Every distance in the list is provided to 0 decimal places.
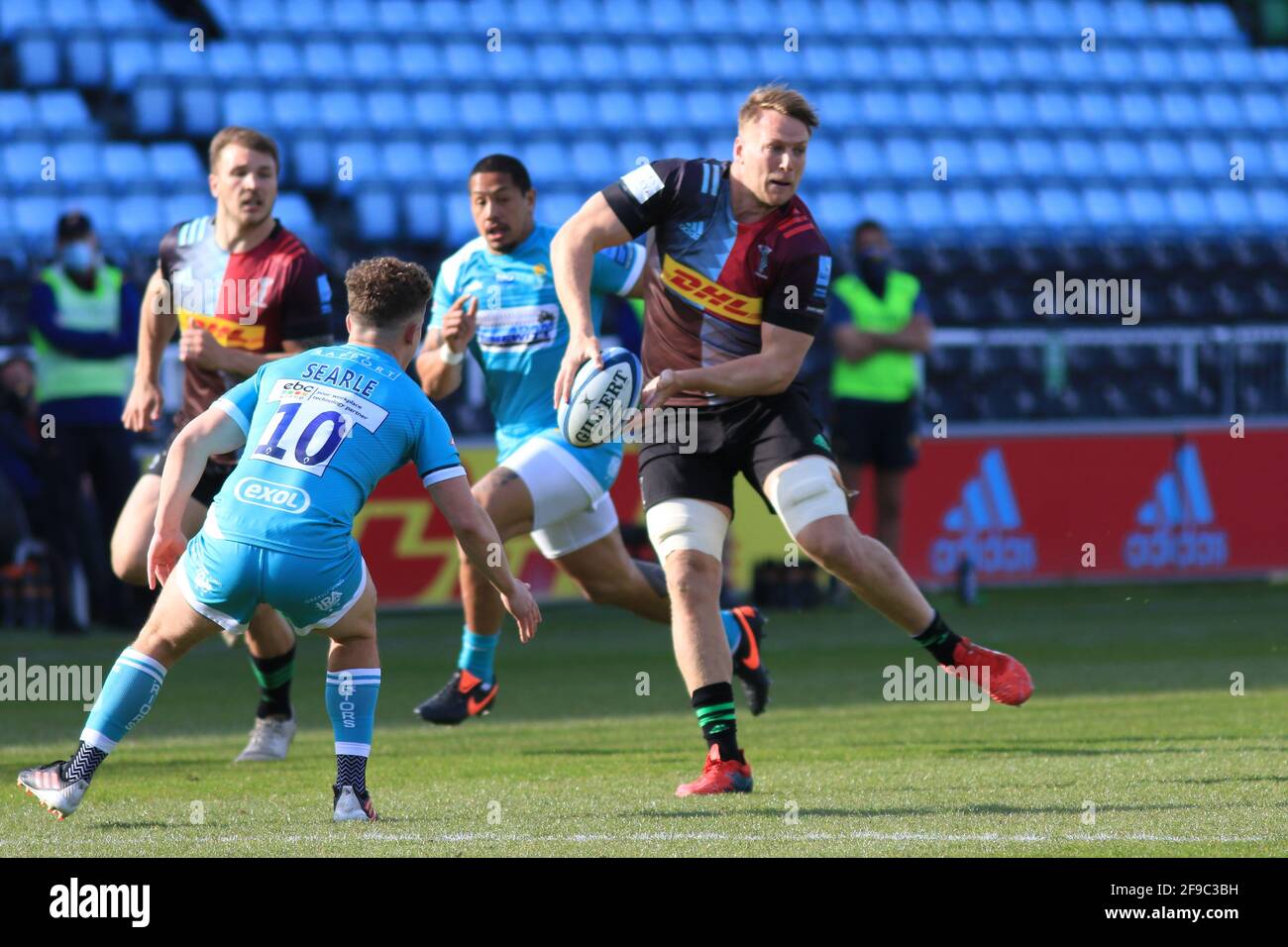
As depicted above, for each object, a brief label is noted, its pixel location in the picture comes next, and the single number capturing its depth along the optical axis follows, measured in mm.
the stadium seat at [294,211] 16266
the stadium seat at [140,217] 15844
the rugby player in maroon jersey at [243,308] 7266
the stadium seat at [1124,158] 20328
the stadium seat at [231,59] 17922
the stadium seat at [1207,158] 20562
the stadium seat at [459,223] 16922
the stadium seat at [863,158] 19359
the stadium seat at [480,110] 18625
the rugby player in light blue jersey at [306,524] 5355
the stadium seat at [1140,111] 21062
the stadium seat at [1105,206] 19594
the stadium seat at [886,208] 18625
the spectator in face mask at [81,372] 12117
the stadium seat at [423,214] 16938
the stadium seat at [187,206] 16062
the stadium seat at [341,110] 17984
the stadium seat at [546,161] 17891
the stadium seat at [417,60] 18938
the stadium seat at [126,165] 16297
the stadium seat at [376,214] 16797
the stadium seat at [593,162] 18078
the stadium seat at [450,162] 17609
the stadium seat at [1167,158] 20469
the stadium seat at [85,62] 17406
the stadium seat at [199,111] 17328
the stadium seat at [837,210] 18094
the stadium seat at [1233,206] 20047
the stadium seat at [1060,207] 19422
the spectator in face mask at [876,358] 12938
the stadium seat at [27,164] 16078
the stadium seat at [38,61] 17234
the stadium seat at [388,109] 18266
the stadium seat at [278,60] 18266
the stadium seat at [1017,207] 19234
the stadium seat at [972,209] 19047
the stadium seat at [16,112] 16734
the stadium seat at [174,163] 16641
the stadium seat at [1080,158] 20172
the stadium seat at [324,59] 18516
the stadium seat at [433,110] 18484
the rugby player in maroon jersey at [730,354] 6207
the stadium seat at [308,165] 17156
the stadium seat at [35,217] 15750
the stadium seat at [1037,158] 19984
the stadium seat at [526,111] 18734
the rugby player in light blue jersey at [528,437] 7773
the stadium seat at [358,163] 17188
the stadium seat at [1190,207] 19859
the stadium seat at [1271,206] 20241
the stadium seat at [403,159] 17578
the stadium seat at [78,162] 16375
